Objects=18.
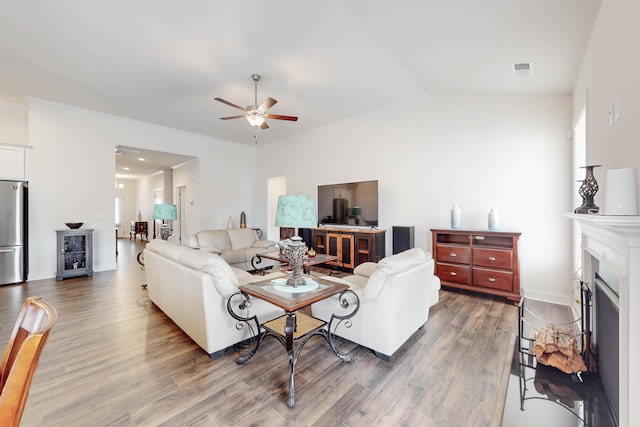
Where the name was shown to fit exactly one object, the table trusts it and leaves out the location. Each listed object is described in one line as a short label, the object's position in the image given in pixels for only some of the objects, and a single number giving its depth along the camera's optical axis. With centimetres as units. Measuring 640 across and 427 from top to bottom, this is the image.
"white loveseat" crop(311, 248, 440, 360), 220
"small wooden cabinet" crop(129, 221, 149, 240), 1091
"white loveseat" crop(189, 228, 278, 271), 505
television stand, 488
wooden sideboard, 357
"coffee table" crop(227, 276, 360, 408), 189
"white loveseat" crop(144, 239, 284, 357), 224
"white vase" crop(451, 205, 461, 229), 408
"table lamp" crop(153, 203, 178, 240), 486
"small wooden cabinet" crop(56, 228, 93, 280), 484
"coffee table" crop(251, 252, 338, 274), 380
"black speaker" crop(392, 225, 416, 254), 454
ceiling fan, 360
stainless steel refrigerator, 437
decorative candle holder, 185
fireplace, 113
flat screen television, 511
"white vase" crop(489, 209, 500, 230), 377
